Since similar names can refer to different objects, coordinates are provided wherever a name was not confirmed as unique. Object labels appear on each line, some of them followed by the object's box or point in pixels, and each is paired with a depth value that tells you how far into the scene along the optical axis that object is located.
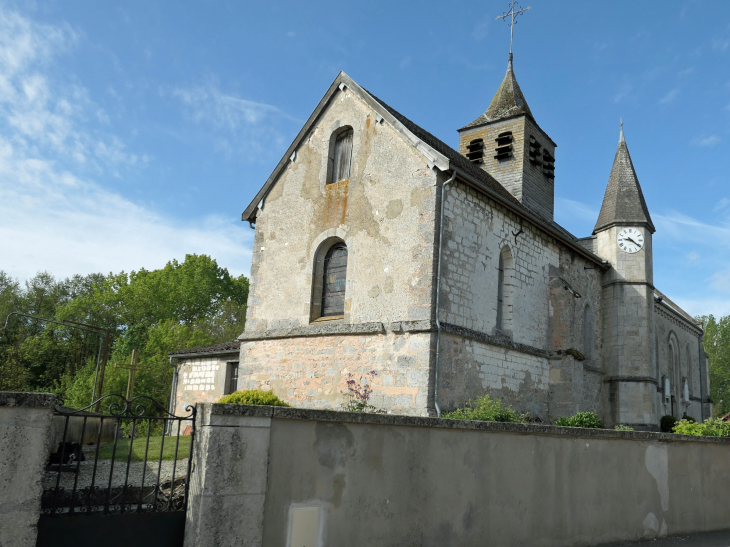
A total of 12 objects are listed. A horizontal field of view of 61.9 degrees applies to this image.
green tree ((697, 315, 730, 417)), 49.94
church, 12.05
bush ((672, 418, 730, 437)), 11.33
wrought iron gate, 4.20
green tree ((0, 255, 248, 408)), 35.53
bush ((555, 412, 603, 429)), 12.40
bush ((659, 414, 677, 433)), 19.84
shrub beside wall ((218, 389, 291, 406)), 11.05
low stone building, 18.05
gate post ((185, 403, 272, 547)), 4.55
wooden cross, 19.19
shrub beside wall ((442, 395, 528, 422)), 10.41
